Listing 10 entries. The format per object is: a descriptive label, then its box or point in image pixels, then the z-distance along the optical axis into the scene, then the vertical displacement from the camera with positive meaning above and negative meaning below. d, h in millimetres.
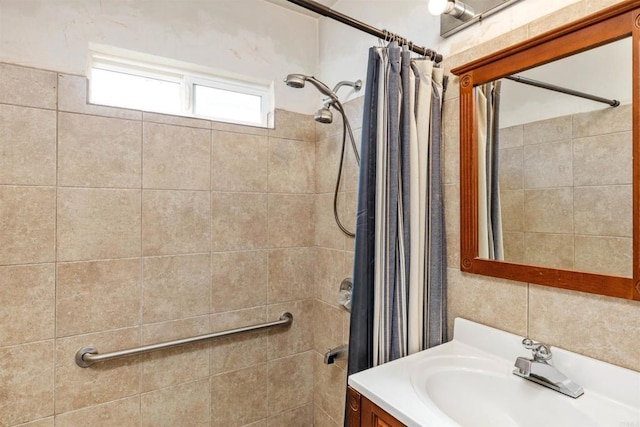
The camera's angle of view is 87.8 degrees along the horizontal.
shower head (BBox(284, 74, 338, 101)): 1464 +599
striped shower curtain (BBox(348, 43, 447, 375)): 1138 -23
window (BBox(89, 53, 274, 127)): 1521 +621
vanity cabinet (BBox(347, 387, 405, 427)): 864 -549
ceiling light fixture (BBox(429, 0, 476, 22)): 1117 +707
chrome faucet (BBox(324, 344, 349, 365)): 1524 -655
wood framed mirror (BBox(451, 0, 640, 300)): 845 +161
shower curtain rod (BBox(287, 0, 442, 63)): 1046 +644
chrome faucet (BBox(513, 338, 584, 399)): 858 -420
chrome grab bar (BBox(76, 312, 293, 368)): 1358 -588
